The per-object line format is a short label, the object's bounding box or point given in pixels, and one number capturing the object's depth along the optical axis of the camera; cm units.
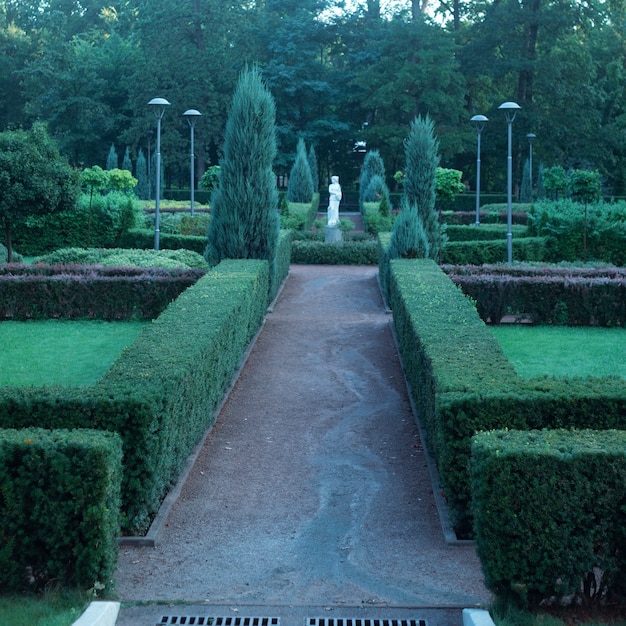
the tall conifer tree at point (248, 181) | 1445
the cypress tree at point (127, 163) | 4505
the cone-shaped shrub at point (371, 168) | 4019
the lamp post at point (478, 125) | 2409
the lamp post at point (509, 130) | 1691
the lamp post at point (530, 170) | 4039
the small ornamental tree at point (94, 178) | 2521
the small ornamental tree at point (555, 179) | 3145
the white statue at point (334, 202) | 2539
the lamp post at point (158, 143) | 1816
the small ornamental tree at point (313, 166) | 4485
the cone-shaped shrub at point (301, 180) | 3781
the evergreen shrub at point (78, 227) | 2495
